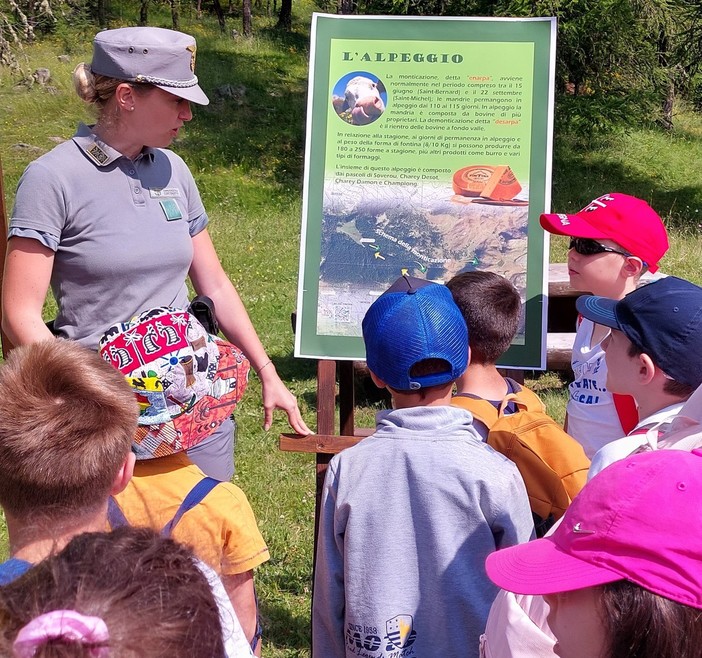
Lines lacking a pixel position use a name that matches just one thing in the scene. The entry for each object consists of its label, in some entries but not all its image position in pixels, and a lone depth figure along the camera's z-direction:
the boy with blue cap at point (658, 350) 2.10
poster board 3.19
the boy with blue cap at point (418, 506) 1.98
